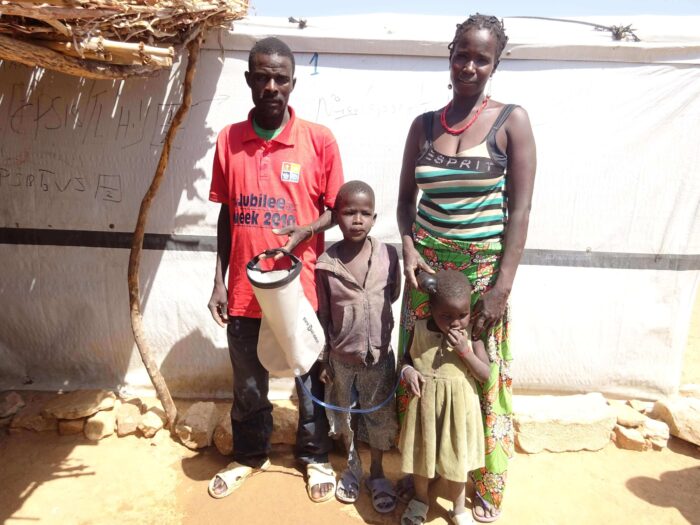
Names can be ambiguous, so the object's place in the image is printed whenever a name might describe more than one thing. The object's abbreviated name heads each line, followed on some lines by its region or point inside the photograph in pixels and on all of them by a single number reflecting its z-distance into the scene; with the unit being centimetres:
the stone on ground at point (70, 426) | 307
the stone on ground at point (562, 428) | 294
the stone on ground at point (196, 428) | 294
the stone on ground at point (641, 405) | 328
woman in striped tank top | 190
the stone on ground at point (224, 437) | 287
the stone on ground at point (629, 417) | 306
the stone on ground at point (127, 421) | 307
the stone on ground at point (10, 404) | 315
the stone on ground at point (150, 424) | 305
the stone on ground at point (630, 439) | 298
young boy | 219
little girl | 205
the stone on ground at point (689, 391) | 343
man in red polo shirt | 213
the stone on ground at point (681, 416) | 300
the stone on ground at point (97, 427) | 306
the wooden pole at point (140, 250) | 271
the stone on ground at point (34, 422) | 311
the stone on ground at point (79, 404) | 307
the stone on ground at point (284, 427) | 297
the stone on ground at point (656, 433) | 301
